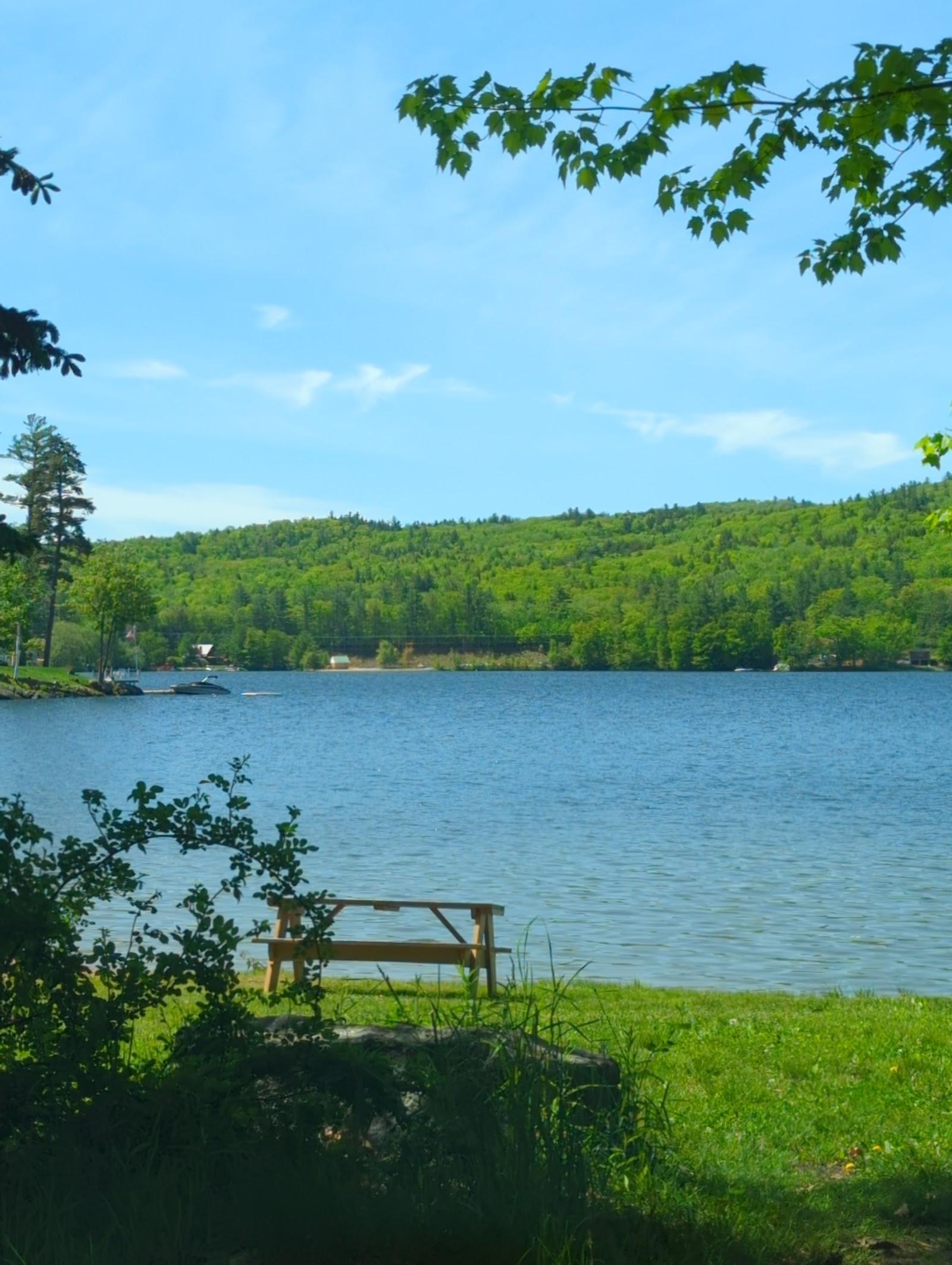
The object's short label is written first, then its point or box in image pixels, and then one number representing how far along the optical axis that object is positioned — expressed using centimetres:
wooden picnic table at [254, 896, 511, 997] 979
